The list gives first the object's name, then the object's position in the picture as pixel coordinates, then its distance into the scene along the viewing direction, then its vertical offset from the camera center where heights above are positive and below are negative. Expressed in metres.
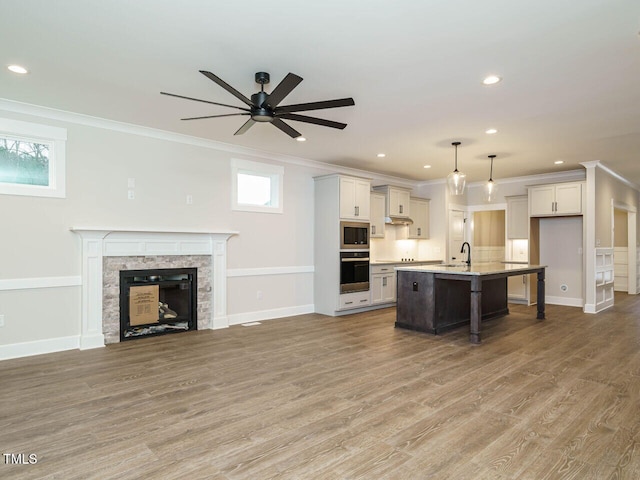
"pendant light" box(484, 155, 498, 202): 5.63 +0.76
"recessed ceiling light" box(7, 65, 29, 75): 3.25 +1.47
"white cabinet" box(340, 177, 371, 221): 6.58 +0.78
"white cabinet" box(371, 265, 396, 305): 7.11 -0.78
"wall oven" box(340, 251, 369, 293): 6.54 -0.50
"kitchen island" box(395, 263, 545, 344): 4.79 -0.73
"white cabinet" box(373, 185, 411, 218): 7.73 +0.87
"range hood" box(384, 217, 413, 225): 7.72 +0.45
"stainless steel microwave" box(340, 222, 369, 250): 6.54 +0.13
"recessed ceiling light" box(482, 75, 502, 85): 3.39 +1.45
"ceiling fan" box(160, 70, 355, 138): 2.80 +1.11
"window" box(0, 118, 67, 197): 4.08 +0.90
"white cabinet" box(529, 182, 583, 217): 7.05 +0.83
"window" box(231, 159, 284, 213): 5.89 +0.90
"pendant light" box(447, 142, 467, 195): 5.06 +0.81
